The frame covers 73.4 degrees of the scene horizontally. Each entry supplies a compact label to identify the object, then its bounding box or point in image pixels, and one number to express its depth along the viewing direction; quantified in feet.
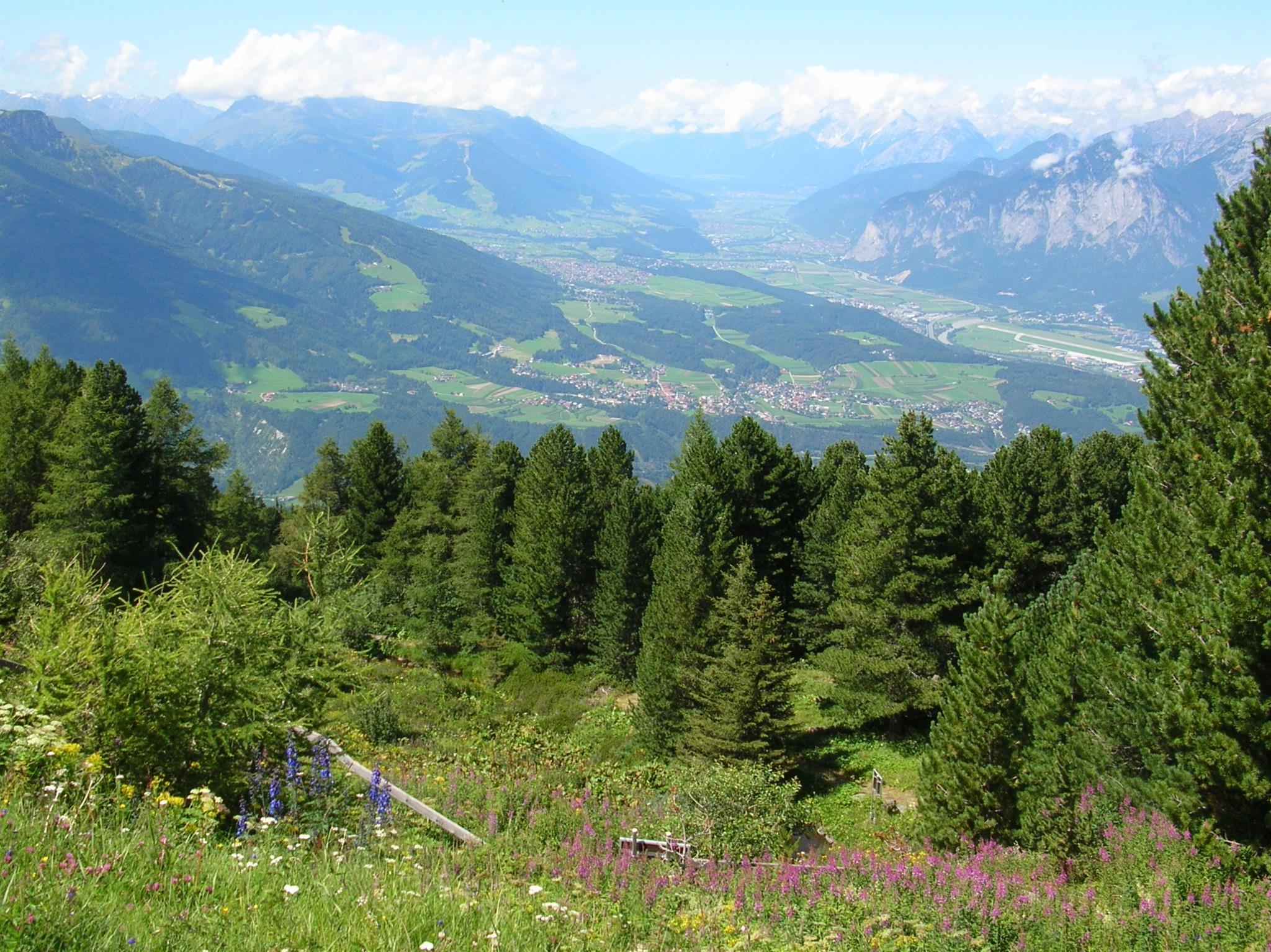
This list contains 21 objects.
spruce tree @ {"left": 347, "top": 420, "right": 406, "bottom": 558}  155.74
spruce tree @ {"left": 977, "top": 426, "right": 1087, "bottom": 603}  104.58
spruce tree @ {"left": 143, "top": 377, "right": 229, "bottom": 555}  121.60
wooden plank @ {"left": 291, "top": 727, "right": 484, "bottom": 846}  32.63
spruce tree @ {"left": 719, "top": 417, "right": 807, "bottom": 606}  112.88
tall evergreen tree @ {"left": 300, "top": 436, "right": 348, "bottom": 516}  177.88
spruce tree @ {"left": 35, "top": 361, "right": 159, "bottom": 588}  105.60
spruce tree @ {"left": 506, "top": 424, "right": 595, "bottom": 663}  116.78
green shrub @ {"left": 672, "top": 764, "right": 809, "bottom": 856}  47.60
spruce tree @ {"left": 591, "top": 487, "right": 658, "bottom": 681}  107.55
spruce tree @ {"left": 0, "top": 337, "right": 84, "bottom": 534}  116.26
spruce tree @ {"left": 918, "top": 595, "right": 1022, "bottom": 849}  50.03
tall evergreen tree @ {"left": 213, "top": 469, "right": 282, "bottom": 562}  141.59
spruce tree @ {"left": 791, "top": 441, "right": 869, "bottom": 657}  112.16
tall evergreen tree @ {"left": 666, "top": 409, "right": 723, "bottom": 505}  110.73
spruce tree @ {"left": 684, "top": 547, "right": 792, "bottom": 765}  71.20
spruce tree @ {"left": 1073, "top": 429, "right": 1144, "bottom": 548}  109.54
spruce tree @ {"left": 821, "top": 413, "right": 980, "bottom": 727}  84.43
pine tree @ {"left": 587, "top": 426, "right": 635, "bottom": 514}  142.92
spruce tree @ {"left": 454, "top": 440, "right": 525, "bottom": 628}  128.88
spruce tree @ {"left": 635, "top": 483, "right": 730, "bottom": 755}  82.64
